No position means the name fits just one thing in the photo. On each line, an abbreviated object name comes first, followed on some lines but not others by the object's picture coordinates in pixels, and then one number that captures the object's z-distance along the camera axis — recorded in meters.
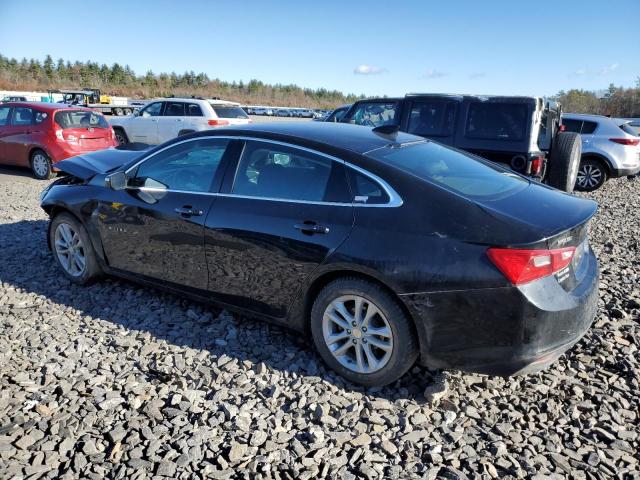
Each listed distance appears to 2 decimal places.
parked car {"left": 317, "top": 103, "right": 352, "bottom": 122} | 10.62
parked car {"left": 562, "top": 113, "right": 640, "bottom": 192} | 11.28
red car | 11.17
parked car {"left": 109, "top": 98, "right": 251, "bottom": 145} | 14.61
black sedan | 2.82
